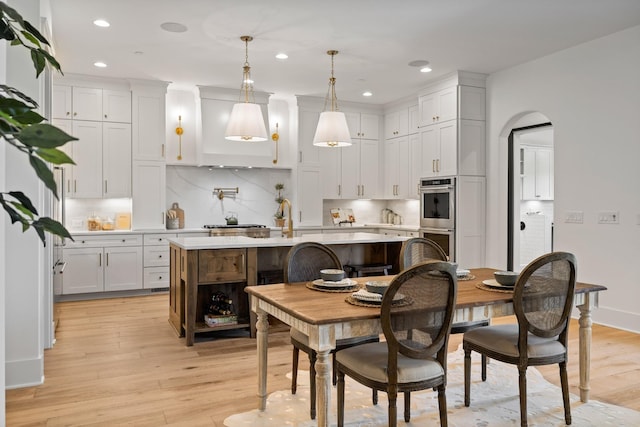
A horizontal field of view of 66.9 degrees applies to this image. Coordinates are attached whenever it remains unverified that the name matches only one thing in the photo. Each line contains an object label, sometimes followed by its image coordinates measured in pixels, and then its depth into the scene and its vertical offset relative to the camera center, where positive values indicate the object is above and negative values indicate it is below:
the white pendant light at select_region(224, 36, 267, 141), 4.23 +0.77
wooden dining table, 2.11 -0.49
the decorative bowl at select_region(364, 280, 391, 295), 2.48 -0.39
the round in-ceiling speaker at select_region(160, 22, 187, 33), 4.45 +1.71
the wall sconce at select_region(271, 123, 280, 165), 7.50 +1.14
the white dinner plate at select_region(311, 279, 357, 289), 2.73 -0.42
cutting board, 6.95 -0.04
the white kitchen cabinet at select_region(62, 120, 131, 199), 6.16 +0.66
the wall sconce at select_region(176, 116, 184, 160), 6.94 +1.11
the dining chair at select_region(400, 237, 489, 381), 3.41 -0.29
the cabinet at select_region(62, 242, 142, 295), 5.94 -0.74
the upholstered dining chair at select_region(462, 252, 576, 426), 2.43 -0.56
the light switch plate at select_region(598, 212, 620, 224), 4.68 -0.06
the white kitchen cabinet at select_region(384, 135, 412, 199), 7.60 +0.70
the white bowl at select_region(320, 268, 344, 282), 2.85 -0.38
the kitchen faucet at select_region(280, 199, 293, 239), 4.70 -0.21
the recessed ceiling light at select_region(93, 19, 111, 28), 4.37 +1.71
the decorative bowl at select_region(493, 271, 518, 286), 2.76 -0.39
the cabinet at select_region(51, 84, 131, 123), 6.09 +1.37
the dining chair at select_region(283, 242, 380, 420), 2.76 -0.40
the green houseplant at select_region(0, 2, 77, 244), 0.66 +0.10
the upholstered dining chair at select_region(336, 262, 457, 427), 2.09 -0.55
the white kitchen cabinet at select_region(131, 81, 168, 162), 6.43 +1.22
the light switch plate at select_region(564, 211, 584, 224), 5.03 -0.06
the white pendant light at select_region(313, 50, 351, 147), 4.50 +0.75
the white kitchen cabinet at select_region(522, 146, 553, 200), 8.48 +0.67
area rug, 2.65 -1.15
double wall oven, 6.19 -0.01
